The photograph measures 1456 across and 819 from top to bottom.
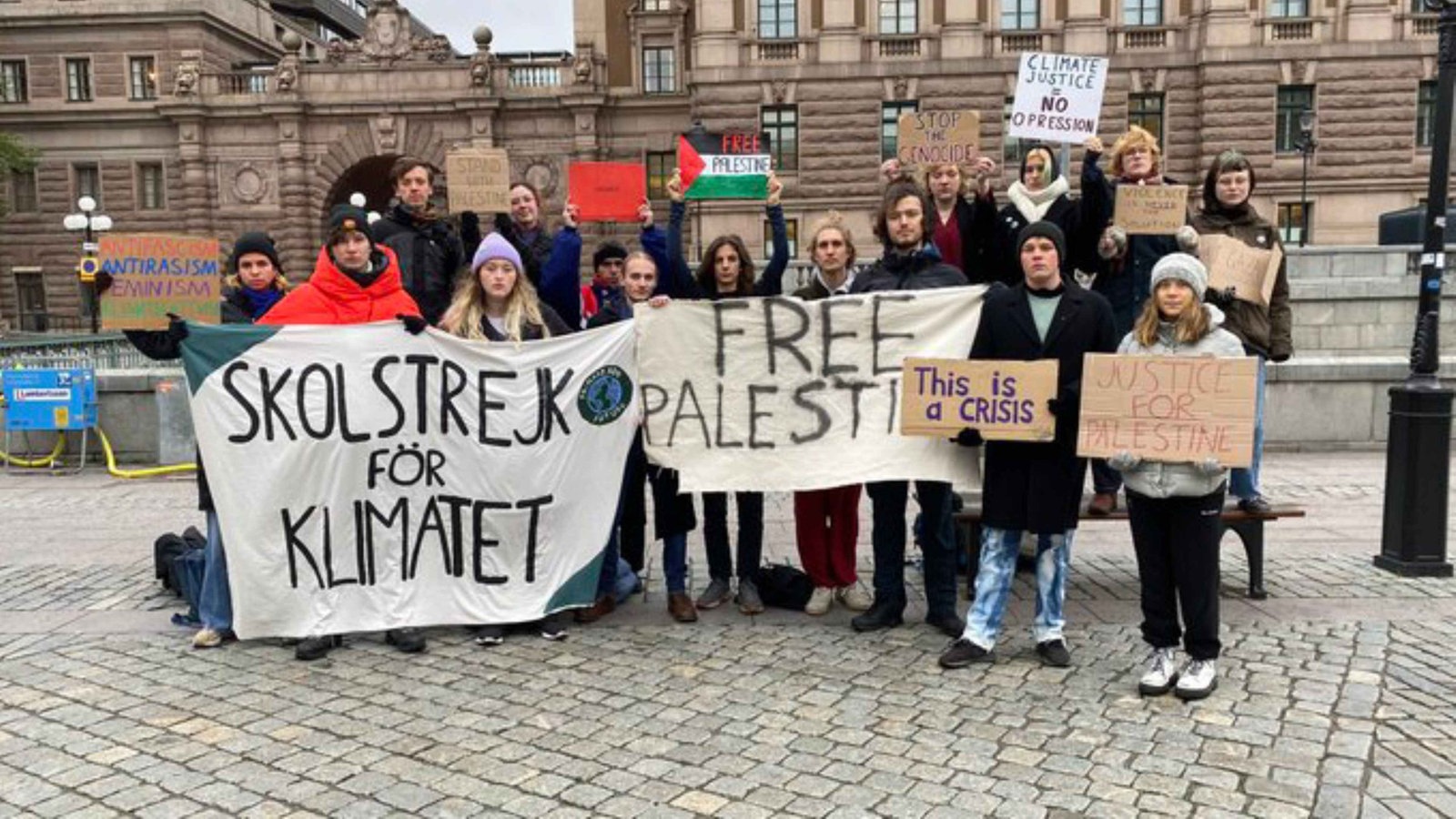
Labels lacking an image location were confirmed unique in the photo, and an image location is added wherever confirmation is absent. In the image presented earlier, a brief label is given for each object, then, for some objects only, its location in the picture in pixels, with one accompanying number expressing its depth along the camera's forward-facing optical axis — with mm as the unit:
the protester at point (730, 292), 6086
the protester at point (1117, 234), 6168
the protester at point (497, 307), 5672
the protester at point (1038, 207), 6148
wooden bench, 5914
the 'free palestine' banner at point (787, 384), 5699
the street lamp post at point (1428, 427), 6461
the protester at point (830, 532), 6070
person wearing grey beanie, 4676
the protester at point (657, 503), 6012
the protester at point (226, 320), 5625
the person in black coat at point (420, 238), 6215
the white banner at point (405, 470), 5500
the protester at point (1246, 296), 6172
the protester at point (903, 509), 5656
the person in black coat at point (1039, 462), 5004
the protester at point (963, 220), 6273
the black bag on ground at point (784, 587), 6195
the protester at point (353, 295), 5535
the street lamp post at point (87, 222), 30281
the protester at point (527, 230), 6652
